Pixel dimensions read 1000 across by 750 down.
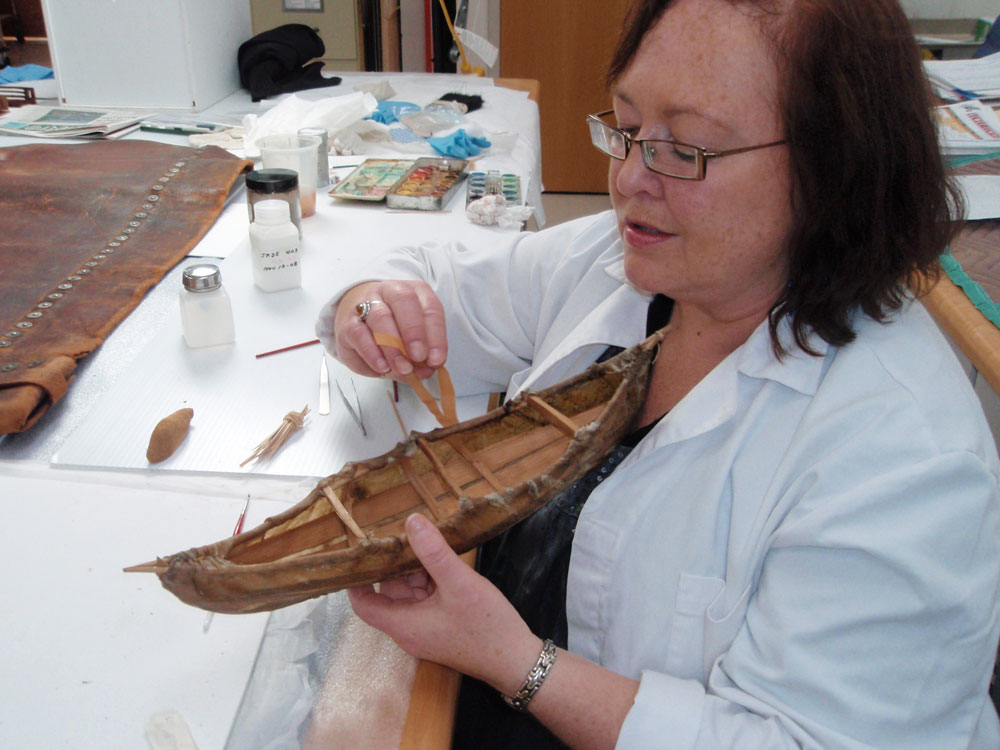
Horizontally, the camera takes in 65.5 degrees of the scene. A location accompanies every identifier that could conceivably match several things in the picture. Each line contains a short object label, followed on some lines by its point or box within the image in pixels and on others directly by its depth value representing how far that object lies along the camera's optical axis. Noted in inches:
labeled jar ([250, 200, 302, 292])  70.5
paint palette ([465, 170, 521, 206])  92.7
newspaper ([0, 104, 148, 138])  110.3
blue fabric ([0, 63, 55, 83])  139.3
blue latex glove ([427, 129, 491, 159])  109.9
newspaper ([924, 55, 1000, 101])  119.3
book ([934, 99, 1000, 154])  98.7
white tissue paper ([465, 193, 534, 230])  86.8
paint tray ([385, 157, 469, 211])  91.5
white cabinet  115.1
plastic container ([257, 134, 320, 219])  88.6
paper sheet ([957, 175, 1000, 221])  87.7
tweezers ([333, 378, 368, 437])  54.9
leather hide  58.5
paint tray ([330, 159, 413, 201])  93.6
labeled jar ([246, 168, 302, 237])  76.9
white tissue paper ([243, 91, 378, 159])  106.2
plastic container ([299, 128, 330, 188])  96.8
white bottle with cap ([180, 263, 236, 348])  60.3
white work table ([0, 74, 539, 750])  34.9
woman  33.2
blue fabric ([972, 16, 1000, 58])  150.6
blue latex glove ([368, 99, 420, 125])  124.3
